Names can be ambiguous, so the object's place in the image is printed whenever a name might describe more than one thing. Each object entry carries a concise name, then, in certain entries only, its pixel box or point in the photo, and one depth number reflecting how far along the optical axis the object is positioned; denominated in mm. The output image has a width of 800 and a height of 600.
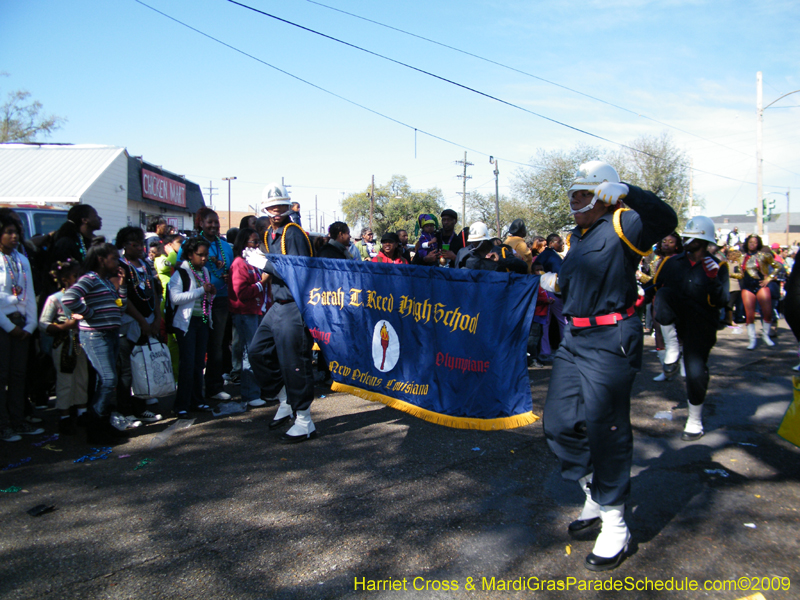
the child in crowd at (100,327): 4902
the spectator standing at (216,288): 6504
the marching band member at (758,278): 10344
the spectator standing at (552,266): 8070
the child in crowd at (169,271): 5918
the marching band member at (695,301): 4957
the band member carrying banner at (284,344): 4883
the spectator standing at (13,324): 4863
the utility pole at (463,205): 52381
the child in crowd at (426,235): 8847
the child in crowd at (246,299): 6285
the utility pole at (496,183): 47078
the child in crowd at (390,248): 7691
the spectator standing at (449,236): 9062
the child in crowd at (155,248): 7816
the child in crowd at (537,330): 8328
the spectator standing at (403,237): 11301
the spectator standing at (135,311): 5410
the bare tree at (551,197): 43188
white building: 19531
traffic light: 40491
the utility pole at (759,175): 25609
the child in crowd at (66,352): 5039
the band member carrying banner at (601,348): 2980
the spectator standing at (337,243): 5383
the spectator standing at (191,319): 5742
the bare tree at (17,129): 44719
